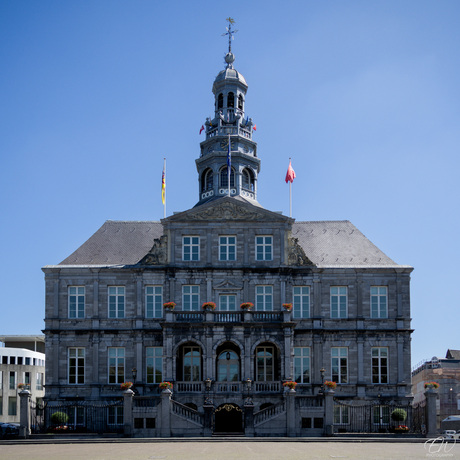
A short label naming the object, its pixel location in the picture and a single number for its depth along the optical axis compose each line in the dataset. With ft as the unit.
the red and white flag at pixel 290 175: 197.98
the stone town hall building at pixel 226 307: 184.65
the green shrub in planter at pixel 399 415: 171.73
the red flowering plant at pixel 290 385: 156.76
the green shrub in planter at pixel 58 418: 165.58
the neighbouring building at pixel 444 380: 285.84
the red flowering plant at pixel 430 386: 160.76
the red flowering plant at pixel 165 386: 159.02
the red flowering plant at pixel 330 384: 163.70
